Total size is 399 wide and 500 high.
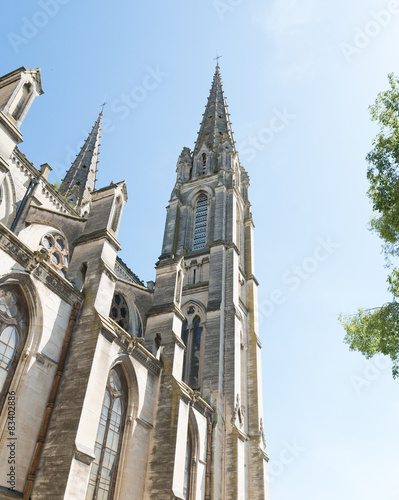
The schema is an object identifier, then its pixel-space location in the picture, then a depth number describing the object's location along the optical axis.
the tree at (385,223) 11.82
